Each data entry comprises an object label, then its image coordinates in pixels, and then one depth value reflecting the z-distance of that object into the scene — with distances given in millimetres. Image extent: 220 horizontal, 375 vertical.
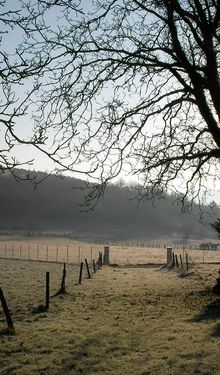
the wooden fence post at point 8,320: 13016
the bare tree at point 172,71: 13125
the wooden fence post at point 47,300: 16600
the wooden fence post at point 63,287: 20816
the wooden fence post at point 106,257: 43478
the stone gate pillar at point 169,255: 42800
